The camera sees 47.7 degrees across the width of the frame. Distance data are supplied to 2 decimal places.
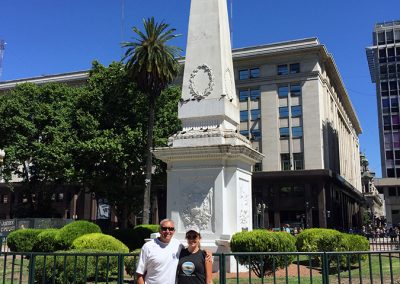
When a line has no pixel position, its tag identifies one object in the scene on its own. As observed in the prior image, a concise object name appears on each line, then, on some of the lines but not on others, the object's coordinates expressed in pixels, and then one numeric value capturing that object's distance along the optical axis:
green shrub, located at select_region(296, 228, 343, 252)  15.73
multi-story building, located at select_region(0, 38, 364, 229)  52.72
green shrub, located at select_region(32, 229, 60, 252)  20.23
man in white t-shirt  5.27
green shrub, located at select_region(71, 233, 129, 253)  14.37
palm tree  32.06
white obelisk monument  13.45
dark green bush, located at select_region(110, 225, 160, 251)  25.58
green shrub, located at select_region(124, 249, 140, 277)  10.70
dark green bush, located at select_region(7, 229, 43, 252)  23.84
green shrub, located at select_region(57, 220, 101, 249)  19.75
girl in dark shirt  5.16
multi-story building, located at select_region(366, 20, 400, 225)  81.69
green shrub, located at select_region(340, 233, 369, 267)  15.48
